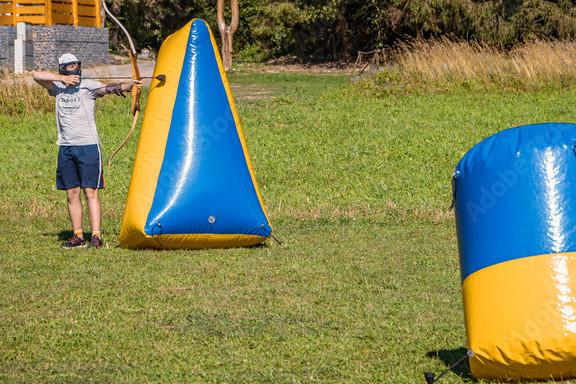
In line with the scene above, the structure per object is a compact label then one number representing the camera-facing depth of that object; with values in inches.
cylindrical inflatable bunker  363.9
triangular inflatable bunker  671.6
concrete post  1940.0
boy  687.3
